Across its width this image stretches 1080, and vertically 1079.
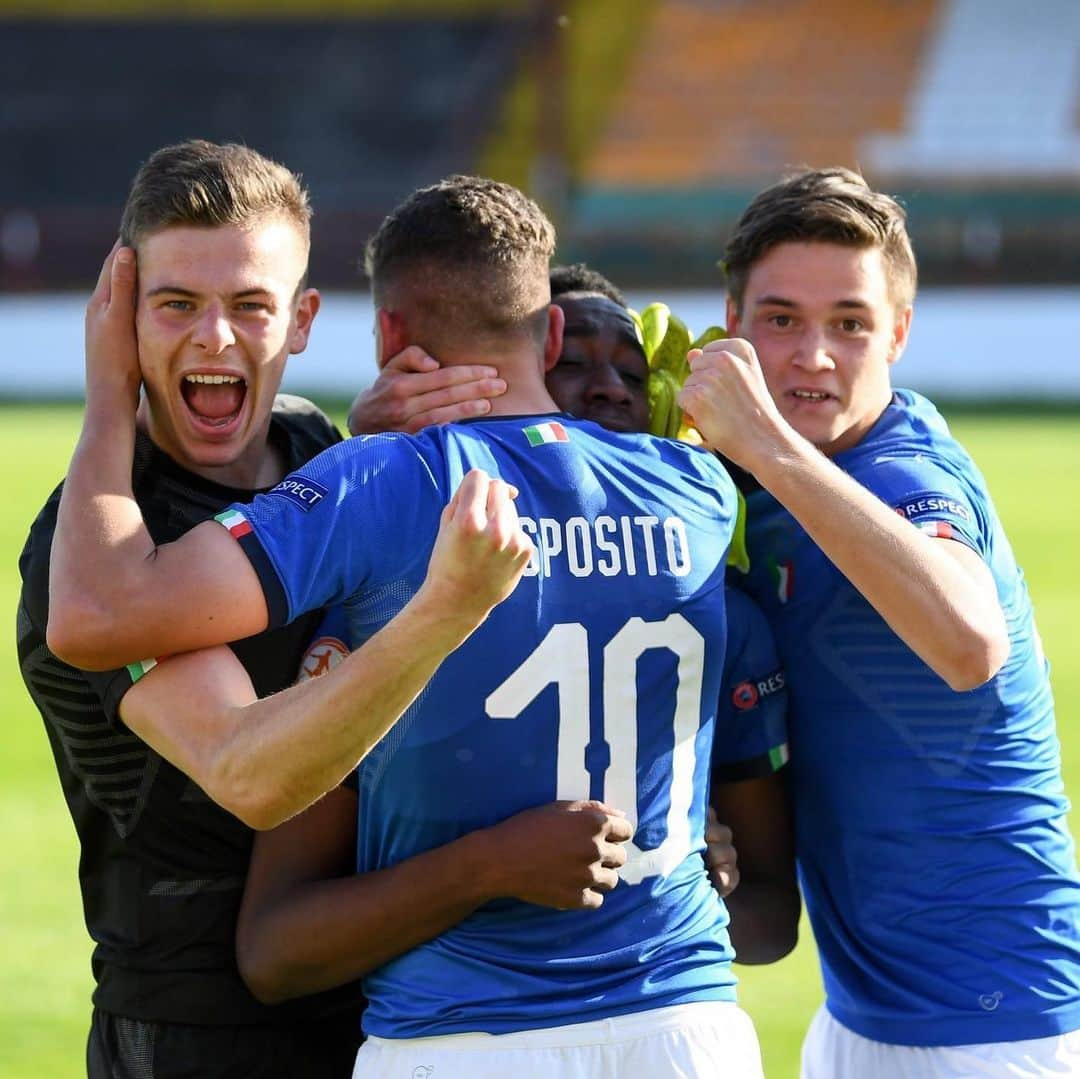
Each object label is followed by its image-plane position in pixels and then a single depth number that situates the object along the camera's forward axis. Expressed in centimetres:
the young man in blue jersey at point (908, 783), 609
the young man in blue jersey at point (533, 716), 494
